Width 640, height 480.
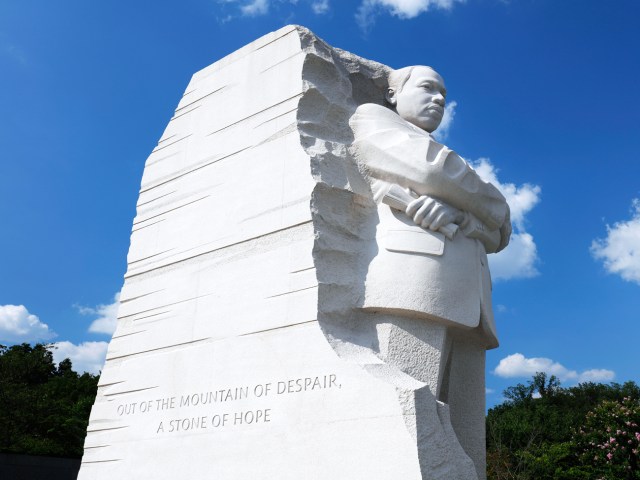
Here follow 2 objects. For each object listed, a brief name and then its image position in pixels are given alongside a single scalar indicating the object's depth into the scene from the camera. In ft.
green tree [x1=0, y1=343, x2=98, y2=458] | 59.93
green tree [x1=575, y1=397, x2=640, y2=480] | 46.73
